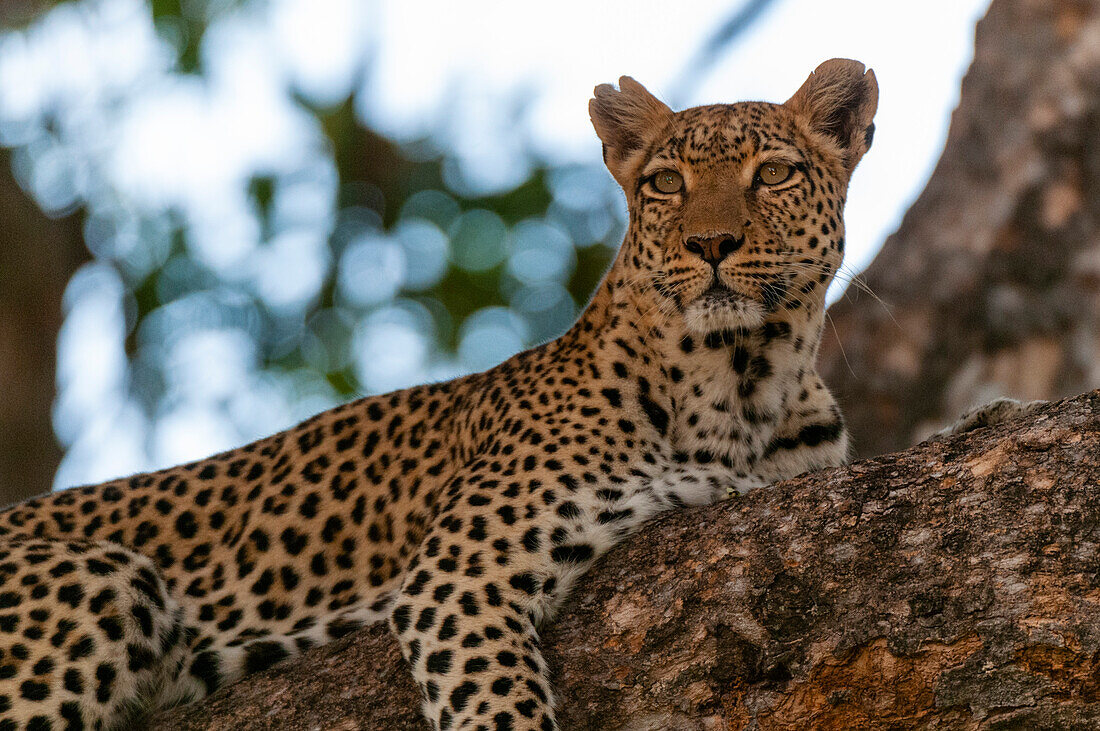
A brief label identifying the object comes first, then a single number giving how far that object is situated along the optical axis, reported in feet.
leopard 39.37
